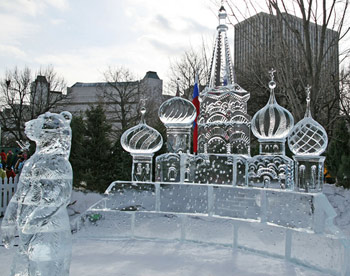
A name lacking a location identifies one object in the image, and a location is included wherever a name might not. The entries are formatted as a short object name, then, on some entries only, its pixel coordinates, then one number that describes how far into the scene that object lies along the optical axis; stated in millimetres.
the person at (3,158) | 12744
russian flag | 7514
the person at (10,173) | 9781
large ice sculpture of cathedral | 4340
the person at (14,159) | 12761
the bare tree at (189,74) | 19688
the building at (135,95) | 23536
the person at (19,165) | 9803
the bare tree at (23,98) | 20891
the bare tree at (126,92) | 24372
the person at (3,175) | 8990
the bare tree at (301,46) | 8305
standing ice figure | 2629
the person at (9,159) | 11645
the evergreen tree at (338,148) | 10797
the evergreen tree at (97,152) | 9352
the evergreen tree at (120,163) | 9398
